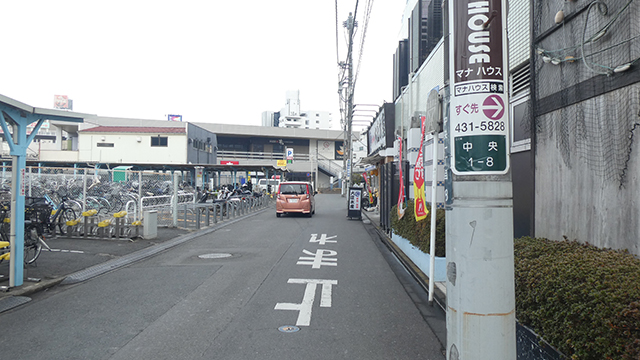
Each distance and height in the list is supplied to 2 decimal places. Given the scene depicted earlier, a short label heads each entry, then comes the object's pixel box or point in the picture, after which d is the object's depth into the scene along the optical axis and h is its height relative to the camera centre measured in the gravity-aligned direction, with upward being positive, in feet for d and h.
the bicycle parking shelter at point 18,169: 20.93 +0.80
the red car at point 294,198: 66.44 -2.00
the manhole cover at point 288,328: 15.99 -5.55
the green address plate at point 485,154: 8.35 +0.66
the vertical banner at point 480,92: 8.38 +1.93
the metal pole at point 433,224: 18.52 -1.72
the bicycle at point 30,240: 24.45 -3.42
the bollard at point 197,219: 48.67 -3.97
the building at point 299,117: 348.18 +59.20
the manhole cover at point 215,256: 31.19 -5.38
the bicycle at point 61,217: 36.16 -3.05
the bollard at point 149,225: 38.42 -3.79
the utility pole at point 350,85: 73.83 +20.40
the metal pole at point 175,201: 47.11 -1.84
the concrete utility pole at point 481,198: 8.24 -0.23
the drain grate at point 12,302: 18.53 -5.46
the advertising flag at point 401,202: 33.35 -1.29
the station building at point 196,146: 134.31 +14.99
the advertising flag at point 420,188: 23.41 -0.10
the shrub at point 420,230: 23.91 -2.96
